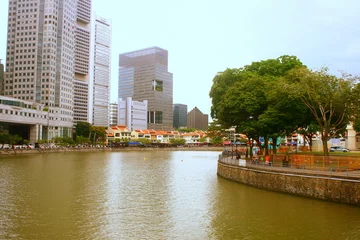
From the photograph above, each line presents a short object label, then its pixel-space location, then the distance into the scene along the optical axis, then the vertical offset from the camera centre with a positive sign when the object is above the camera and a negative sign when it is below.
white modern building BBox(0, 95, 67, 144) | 108.56 +6.63
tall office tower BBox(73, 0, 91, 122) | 192.75 +46.19
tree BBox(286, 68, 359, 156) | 33.50 +4.88
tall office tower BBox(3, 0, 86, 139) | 138.38 +35.30
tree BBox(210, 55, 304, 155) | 36.41 +3.98
